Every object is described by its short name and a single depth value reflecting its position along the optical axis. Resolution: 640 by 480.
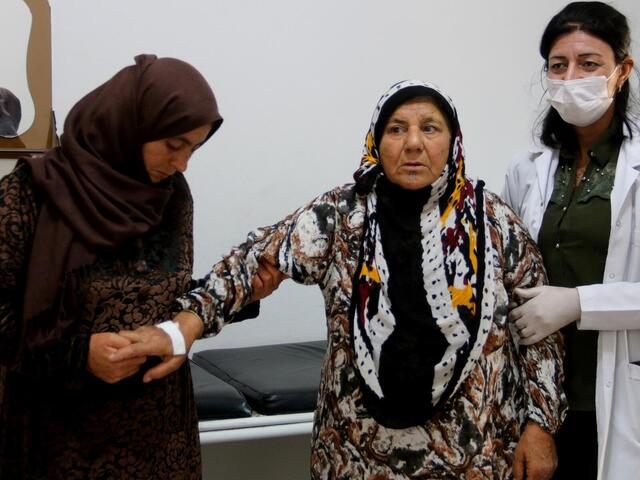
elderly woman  1.51
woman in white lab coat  1.79
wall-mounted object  2.25
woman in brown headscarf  1.36
